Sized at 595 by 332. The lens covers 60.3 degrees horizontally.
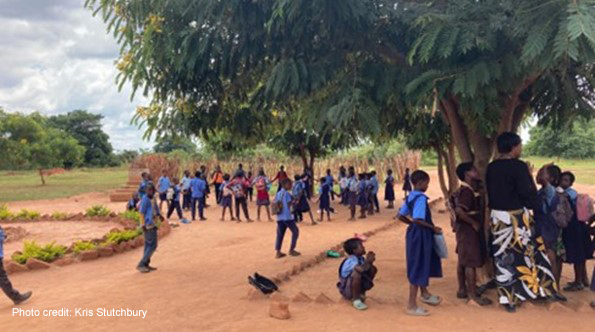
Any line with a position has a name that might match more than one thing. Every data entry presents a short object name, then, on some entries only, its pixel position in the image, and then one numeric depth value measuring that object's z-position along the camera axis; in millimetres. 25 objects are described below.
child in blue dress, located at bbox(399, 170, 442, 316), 5500
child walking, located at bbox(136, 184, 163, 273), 8227
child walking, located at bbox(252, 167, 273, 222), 14969
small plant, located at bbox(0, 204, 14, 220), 15914
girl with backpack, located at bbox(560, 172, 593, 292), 6129
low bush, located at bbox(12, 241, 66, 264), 8945
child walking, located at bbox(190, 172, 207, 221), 15398
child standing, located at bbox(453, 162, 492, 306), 5625
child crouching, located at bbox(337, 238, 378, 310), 5832
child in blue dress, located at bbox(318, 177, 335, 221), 15033
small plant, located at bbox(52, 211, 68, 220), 16156
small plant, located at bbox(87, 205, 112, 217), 15966
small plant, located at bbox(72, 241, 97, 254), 9755
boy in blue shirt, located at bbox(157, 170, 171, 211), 16188
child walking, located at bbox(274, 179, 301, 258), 9188
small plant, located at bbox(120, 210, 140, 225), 14206
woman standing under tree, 5344
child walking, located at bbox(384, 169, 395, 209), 18359
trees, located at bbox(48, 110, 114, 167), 58156
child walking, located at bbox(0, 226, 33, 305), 6352
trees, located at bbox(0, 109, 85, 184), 29891
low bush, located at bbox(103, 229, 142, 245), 10406
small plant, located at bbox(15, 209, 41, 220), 16031
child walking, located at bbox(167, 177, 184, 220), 15120
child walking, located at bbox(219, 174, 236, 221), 15454
